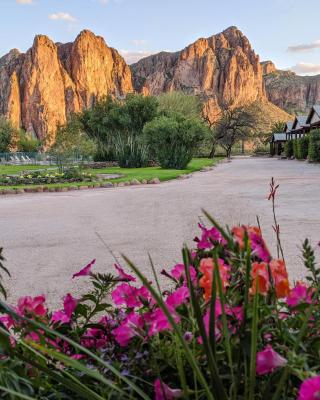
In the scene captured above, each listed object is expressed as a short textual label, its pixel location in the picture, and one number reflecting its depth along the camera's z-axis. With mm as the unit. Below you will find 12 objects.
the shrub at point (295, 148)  43469
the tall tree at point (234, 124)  66188
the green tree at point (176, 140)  29594
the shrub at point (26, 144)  75250
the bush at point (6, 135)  67062
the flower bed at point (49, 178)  19609
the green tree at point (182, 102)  71250
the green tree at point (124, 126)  36500
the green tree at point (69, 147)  24391
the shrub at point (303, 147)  39675
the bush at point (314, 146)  32231
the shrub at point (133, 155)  36281
